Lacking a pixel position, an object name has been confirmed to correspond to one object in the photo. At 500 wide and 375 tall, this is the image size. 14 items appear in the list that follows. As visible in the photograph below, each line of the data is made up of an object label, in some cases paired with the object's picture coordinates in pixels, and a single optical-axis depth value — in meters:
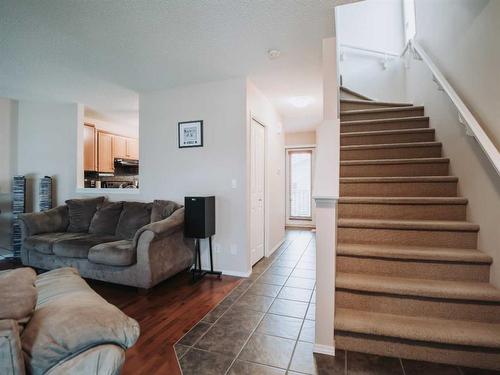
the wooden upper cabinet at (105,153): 5.08
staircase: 1.57
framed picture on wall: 3.41
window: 3.86
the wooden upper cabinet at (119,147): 5.55
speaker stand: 3.16
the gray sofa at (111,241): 2.65
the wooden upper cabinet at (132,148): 6.04
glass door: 6.73
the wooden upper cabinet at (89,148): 4.64
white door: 3.51
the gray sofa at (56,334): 0.74
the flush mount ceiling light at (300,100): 3.96
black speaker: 2.95
